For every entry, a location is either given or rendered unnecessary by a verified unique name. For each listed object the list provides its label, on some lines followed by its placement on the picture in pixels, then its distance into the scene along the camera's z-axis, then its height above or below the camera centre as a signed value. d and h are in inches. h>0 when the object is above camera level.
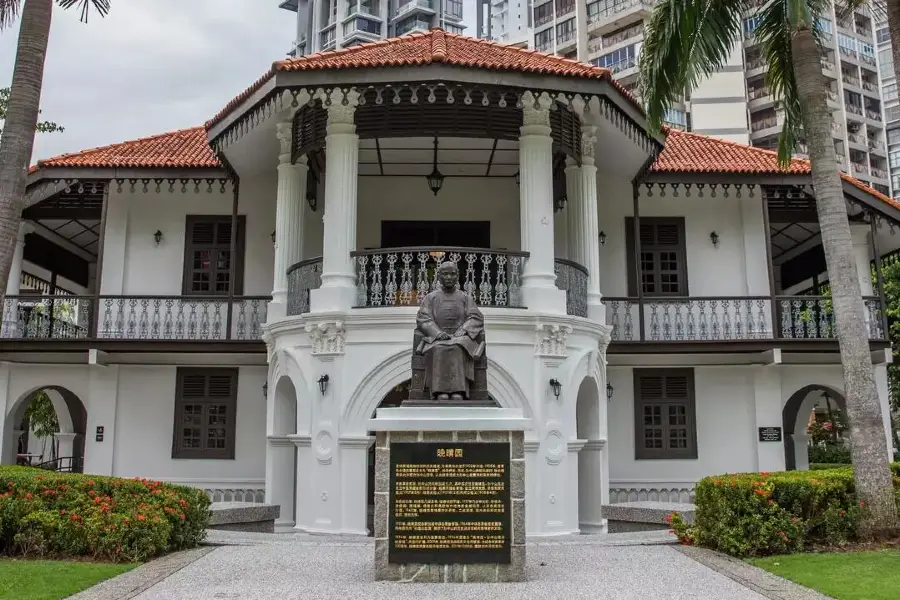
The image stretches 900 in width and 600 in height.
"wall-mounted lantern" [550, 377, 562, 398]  554.6 +41.2
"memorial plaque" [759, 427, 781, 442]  728.3 +12.3
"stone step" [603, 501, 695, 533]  621.6 -47.0
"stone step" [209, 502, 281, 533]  590.2 -45.5
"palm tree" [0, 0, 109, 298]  433.4 +171.1
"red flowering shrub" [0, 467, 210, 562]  408.2 -31.6
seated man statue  378.6 +49.3
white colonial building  571.5 +134.1
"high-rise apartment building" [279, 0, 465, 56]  3922.2 +1965.2
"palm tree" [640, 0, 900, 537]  451.5 +212.5
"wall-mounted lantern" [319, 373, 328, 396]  552.1 +42.4
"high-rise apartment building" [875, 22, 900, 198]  2346.2 +957.9
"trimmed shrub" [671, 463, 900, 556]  426.6 -31.4
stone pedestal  347.9 -5.7
